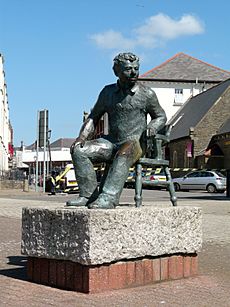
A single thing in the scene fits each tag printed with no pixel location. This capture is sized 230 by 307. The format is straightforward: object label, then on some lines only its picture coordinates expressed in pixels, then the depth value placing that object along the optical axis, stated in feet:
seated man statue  18.47
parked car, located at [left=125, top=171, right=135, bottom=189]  123.49
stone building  149.07
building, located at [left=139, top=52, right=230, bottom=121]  222.48
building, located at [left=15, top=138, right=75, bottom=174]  256.73
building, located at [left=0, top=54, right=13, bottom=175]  163.63
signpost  96.98
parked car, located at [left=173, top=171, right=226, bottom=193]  106.83
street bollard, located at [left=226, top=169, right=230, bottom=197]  80.60
